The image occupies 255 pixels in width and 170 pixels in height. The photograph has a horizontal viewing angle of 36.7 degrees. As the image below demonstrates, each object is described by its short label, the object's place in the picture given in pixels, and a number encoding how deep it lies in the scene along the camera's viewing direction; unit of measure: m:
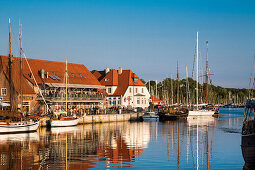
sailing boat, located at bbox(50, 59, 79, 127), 59.34
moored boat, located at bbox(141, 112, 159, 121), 85.50
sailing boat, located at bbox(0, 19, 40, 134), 50.56
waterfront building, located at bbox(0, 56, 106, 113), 63.00
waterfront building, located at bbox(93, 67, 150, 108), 92.31
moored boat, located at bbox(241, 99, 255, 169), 25.44
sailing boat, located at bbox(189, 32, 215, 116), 87.20
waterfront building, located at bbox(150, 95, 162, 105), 126.18
